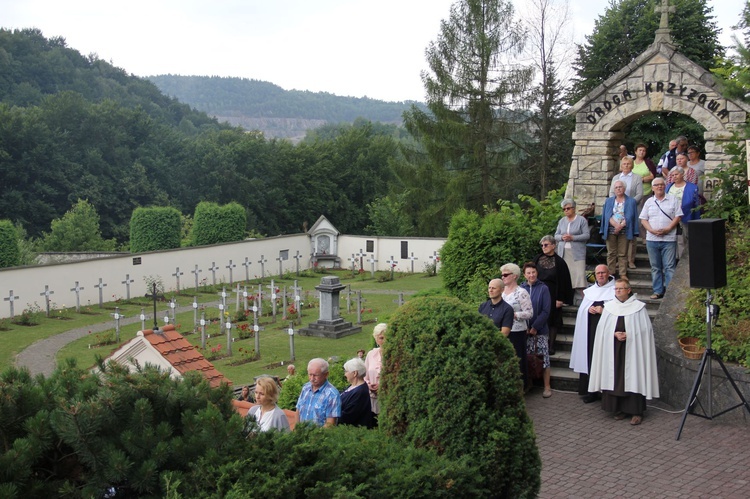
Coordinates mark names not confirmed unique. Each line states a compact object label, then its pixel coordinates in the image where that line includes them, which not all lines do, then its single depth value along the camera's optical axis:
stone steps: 10.40
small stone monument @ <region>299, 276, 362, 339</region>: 18.98
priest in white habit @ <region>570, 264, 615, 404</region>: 9.76
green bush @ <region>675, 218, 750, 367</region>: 9.19
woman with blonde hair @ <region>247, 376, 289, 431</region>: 6.72
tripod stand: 8.49
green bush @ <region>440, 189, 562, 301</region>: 11.83
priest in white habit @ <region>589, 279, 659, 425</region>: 9.17
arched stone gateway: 13.07
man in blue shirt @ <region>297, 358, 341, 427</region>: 7.09
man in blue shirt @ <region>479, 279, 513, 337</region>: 9.13
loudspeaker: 8.59
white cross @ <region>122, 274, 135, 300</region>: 25.39
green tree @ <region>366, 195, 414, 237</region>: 40.81
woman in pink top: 8.29
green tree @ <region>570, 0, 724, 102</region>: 23.64
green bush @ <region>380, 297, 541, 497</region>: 5.79
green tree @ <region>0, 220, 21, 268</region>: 27.15
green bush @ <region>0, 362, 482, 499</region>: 4.18
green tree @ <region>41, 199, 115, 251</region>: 36.81
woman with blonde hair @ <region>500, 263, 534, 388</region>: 9.53
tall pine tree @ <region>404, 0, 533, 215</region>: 35.09
